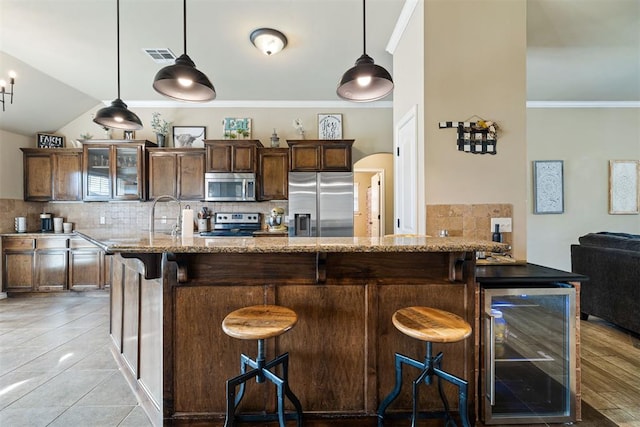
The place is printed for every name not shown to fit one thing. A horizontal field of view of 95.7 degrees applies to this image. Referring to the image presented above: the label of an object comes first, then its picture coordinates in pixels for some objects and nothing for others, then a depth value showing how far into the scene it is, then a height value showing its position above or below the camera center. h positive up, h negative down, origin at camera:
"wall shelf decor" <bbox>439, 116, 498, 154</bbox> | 2.47 +0.66
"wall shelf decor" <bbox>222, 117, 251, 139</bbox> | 5.01 +1.53
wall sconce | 3.35 +1.56
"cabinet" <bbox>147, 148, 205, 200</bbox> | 4.63 +0.63
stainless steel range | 4.82 -0.15
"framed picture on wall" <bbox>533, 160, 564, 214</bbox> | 4.99 +0.48
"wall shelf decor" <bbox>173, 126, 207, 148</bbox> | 4.96 +1.35
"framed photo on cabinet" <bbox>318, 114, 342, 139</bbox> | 5.01 +1.51
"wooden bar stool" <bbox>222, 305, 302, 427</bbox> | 1.34 -0.56
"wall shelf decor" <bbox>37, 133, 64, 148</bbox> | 4.68 +1.19
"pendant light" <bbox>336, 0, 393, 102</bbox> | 1.89 +0.90
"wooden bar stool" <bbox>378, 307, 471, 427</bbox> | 1.31 -0.55
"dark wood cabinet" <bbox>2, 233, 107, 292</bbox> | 4.28 -0.76
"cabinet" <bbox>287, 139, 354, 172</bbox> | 4.50 +0.91
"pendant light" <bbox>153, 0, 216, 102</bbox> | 1.95 +0.92
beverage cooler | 1.73 -0.94
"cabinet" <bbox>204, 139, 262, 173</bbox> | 4.55 +0.90
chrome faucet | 2.11 -0.11
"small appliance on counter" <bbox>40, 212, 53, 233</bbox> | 4.66 -0.16
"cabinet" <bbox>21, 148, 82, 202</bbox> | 4.57 +0.62
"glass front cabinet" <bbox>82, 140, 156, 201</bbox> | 4.59 +0.66
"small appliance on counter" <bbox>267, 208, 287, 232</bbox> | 4.68 -0.10
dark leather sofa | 2.80 -0.65
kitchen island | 1.65 -0.62
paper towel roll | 1.98 -0.07
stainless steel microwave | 4.54 +0.43
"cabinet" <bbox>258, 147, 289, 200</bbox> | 4.64 +0.73
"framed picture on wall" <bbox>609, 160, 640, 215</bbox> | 4.98 +0.46
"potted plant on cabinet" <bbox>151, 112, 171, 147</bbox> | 4.77 +1.44
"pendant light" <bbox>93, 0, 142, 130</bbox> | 2.72 +0.91
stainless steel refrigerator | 4.46 +0.16
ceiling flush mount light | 3.05 +1.89
